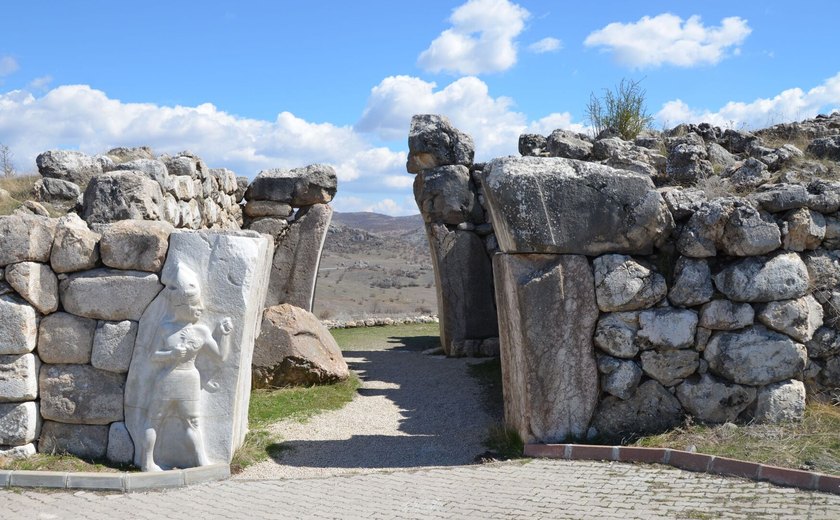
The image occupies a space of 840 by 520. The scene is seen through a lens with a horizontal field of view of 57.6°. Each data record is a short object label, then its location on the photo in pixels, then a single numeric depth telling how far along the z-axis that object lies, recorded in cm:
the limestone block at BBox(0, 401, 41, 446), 632
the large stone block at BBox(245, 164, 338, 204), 1394
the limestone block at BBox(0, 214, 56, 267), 629
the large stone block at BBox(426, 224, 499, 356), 1371
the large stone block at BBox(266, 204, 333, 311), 1407
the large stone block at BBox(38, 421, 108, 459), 642
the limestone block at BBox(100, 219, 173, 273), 639
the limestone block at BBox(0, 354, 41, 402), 628
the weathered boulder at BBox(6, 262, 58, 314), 627
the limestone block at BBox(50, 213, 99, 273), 638
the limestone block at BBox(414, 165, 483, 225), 1366
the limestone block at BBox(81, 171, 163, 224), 777
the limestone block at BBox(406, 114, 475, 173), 1347
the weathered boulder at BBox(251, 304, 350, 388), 1006
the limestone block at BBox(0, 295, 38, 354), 626
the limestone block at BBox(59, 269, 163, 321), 635
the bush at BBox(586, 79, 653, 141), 1199
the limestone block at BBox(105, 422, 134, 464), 635
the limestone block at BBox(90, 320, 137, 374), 633
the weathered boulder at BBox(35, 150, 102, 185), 934
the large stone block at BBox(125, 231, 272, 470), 622
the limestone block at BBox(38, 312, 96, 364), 636
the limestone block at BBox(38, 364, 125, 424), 636
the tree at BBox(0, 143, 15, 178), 1095
